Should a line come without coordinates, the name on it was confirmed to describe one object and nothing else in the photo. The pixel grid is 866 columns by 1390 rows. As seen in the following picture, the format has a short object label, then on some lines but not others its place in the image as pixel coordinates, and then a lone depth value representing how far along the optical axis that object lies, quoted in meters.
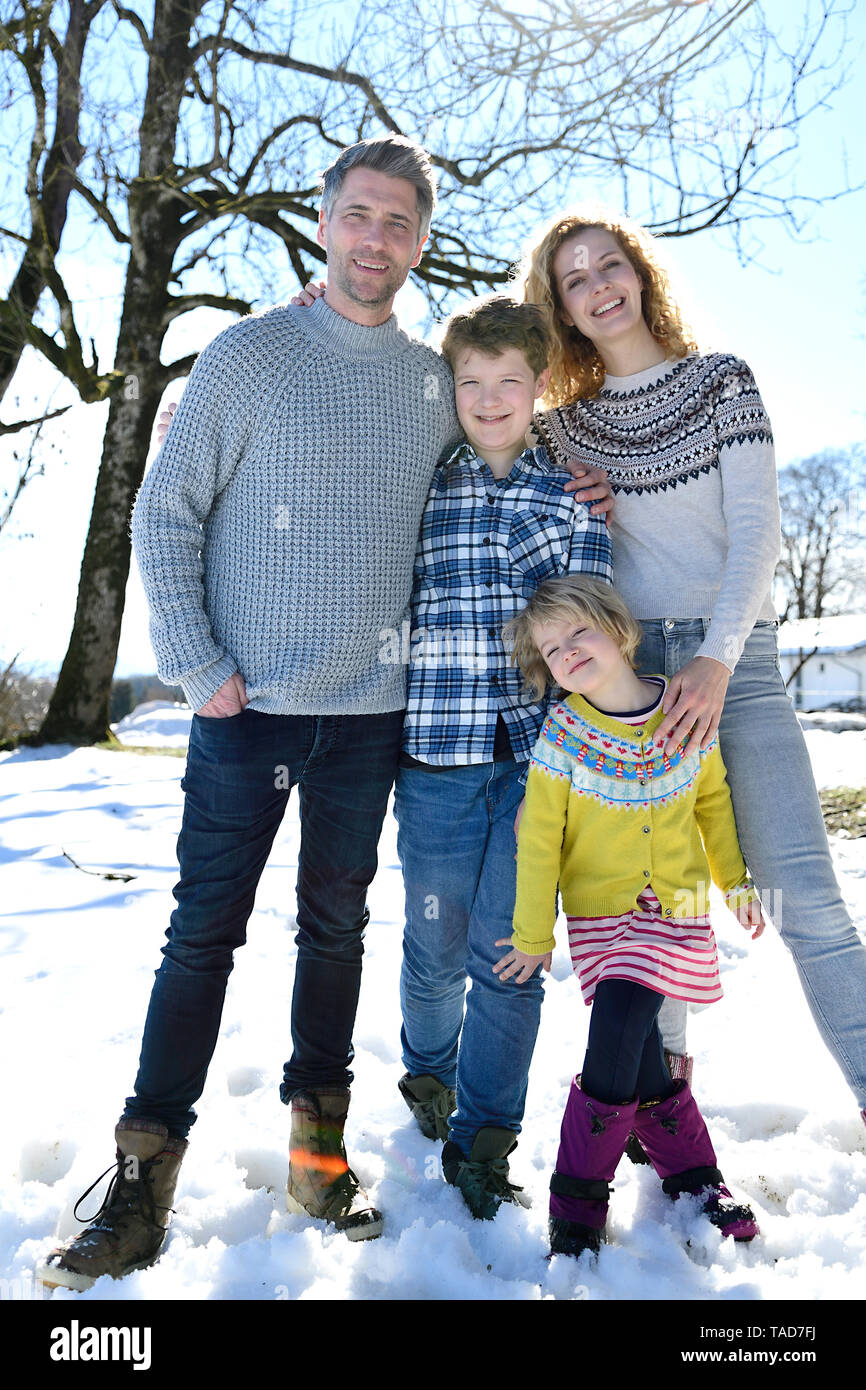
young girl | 1.91
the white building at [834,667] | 39.12
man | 1.96
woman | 2.02
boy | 2.11
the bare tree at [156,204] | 7.25
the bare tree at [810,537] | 31.33
